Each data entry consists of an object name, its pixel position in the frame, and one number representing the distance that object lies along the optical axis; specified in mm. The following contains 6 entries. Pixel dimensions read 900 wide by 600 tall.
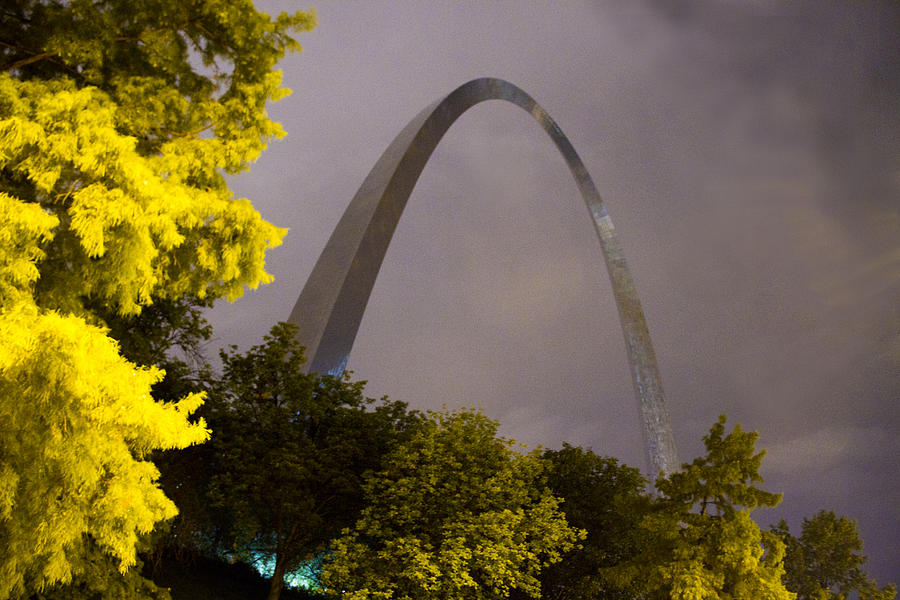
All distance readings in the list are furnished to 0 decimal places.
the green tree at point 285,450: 16859
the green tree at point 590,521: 23234
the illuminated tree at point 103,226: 5238
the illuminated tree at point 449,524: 14031
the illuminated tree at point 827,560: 31766
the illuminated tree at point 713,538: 14727
